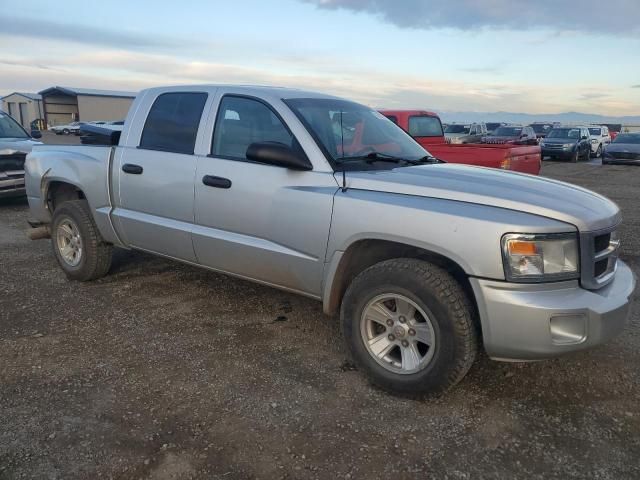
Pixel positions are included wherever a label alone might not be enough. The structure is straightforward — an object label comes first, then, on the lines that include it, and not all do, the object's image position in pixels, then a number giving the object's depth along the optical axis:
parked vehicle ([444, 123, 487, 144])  22.74
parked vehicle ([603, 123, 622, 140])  54.44
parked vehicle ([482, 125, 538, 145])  22.73
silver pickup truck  2.91
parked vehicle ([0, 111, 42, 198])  9.40
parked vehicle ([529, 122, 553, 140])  40.62
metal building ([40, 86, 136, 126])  62.28
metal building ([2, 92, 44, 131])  64.81
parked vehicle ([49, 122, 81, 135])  50.22
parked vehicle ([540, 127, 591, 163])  25.16
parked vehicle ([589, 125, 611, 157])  28.27
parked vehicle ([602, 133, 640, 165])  22.11
